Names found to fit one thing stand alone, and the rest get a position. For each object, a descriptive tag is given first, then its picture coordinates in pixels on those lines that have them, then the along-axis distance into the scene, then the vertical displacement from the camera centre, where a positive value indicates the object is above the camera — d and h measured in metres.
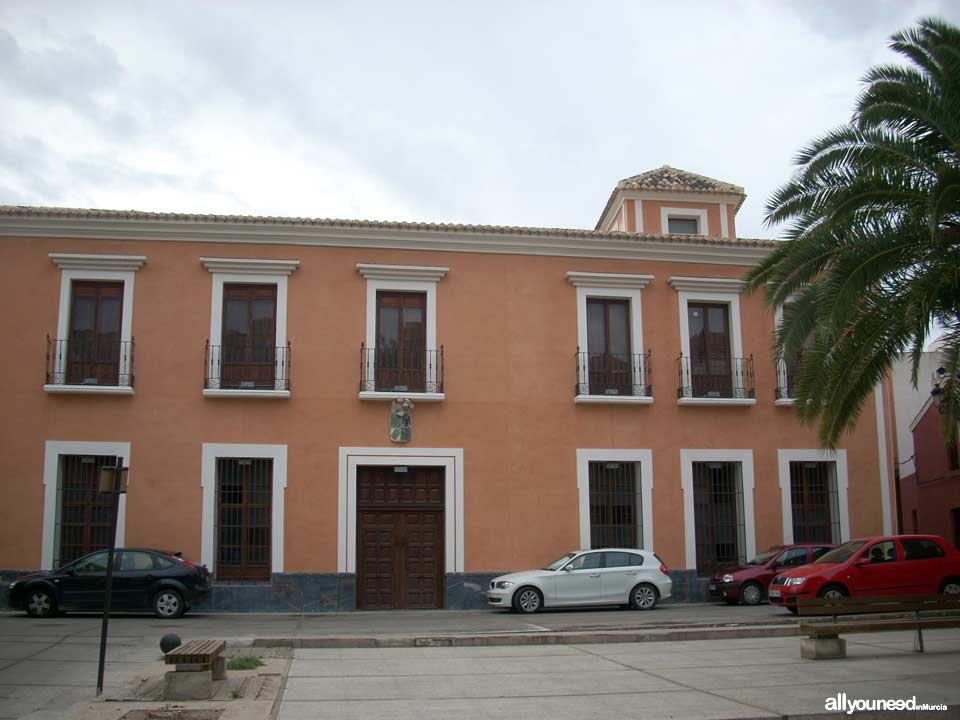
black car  17.41 -1.35
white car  18.84 -1.42
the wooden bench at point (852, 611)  11.53 -1.23
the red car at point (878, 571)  17.09 -1.10
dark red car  19.89 -1.29
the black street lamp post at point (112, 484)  10.34 +0.28
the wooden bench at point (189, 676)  9.25 -1.56
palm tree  11.45 +3.39
